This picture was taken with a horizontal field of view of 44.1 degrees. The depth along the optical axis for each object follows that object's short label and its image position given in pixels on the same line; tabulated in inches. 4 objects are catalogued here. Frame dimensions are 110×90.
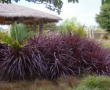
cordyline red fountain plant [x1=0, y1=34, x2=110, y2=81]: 115.2
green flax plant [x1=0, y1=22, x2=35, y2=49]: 121.3
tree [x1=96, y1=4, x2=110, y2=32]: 562.6
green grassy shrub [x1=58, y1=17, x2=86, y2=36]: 149.7
